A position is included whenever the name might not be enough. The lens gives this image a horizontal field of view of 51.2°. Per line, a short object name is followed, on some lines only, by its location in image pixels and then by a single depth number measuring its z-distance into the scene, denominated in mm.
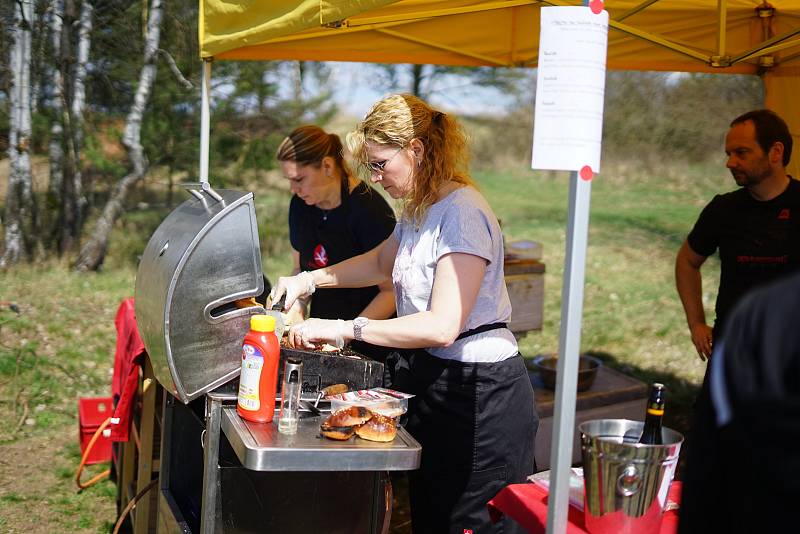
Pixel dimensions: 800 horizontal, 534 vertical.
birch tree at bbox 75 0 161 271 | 7305
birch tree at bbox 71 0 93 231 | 7062
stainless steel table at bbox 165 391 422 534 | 2018
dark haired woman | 3311
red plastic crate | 4387
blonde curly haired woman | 2271
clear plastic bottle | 2145
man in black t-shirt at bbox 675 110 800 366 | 3332
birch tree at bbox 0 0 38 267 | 6613
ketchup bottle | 2131
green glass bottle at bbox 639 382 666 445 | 1743
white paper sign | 1692
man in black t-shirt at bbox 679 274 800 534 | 1002
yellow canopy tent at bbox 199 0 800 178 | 3477
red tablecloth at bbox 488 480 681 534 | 1847
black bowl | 4184
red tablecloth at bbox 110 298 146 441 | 3326
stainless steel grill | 2262
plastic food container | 2227
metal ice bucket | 1666
